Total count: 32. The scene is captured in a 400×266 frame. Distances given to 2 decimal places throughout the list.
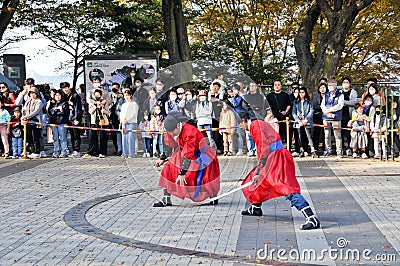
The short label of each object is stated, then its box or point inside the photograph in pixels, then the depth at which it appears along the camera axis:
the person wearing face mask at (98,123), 20.27
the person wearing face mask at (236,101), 15.46
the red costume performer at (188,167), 11.21
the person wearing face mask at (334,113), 19.23
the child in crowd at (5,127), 20.05
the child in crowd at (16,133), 19.98
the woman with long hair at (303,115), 19.42
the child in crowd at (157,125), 17.30
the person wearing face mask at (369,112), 18.80
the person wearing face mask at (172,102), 16.77
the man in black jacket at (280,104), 19.83
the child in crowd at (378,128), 18.47
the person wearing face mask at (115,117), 20.39
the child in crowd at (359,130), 18.95
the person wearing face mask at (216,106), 17.17
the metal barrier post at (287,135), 19.47
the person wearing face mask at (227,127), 18.06
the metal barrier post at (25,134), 19.80
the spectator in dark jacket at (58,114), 20.17
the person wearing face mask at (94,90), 20.48
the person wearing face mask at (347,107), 19.58
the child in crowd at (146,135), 18.80
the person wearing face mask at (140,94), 17.53
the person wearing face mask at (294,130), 19.72
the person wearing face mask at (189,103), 16.84
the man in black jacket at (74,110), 20.41
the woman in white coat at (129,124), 19.16
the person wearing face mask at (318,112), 19.74
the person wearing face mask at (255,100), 14.69
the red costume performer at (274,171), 9.64
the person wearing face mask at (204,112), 17.36
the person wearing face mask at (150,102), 16.03
